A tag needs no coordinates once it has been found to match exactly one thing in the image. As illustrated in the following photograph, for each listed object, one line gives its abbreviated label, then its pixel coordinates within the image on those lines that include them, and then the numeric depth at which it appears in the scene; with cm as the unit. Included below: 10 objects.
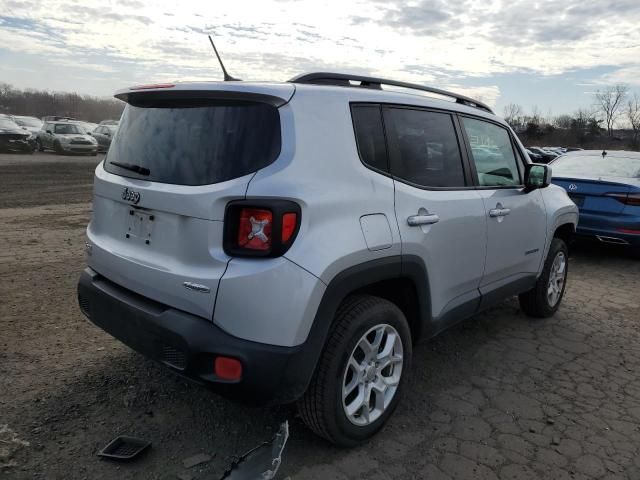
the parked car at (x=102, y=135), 2679
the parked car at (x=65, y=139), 2392
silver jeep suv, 231
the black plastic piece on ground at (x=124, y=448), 260
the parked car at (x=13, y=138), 2234
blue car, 699
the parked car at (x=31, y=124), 2518
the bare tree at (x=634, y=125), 6841
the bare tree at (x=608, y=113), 8506
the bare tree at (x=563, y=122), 7802
